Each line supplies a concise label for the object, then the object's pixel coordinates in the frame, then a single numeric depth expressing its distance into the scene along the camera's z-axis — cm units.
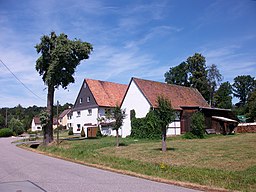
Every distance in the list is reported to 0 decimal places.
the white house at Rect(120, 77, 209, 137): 3431
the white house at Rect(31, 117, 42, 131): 10275
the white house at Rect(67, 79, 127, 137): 4525
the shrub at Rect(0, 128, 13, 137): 6650
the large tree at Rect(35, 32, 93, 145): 3147
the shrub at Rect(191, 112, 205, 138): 3019
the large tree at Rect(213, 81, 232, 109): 6453
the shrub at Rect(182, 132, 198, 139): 3059
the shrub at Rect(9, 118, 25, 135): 7388
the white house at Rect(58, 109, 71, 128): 8822
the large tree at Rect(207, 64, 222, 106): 5997
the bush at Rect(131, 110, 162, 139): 3170
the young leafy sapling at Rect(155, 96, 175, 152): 1916
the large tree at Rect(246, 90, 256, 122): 5238
